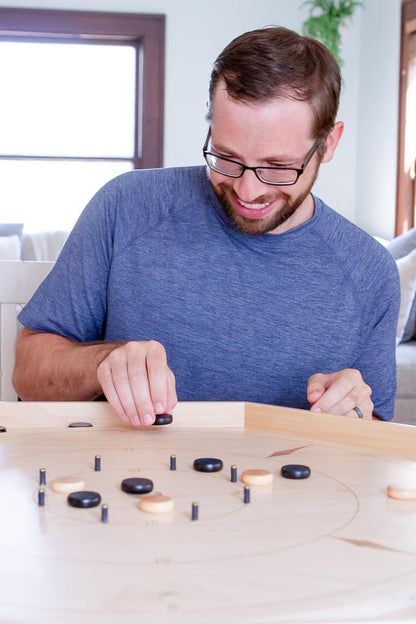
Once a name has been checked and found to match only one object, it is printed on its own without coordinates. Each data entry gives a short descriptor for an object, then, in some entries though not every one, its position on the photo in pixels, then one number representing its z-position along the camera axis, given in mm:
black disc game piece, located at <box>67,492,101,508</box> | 785
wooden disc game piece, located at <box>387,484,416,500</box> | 850
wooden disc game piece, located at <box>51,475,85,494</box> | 831
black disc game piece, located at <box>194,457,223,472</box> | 927
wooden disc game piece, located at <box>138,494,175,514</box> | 774
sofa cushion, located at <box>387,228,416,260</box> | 3623
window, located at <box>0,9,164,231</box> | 4648
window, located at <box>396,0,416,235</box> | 4176
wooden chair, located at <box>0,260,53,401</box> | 1774
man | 1396
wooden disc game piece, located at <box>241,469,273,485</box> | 880
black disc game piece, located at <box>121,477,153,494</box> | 829
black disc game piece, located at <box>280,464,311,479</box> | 914
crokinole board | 580
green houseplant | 4680
